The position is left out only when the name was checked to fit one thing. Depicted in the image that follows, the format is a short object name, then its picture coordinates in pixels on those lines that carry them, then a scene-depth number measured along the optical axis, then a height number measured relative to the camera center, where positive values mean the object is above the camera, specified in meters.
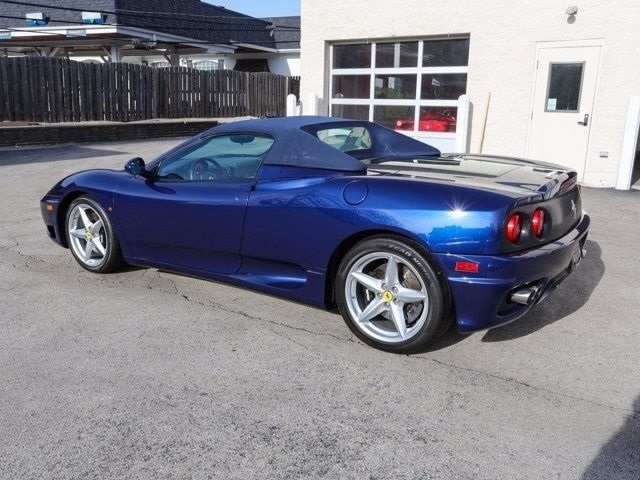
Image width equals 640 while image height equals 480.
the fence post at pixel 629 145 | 9.38 -0.46
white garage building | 9.66 +0.62
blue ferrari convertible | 3.28 -0.71
